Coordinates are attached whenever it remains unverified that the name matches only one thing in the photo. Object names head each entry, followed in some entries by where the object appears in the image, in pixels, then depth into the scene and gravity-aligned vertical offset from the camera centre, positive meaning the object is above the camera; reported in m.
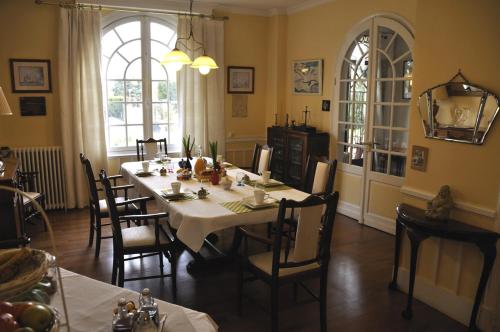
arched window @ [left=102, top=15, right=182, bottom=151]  5.55 +0.49
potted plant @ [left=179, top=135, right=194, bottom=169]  4.07 -0.48
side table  2.57 -0.79
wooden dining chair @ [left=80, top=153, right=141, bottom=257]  3.43 -0.90
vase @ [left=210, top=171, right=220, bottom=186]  3.68 -0.57
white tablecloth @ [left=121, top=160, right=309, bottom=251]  2.74 -0.68
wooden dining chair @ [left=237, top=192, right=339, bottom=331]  2.42 -0.88
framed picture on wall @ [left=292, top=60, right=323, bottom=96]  5.59 +0.57
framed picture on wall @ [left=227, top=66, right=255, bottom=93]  6.26 +0.58
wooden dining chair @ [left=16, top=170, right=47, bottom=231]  4.43 -0.89
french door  4.38 +0.01
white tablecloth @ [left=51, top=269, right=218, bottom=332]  1.37 -0.70
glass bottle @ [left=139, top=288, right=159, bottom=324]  1.34 -0.65
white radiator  5.05 -0.70
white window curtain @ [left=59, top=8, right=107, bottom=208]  5.06 +0.26
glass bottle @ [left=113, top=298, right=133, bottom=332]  1.29 -0.67
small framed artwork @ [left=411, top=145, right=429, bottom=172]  3.05 -0.31
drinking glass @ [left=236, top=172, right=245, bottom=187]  3.70 -0.60
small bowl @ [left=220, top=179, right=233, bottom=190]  3.51 -0.60
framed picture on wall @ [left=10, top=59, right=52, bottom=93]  4.98 +0.49
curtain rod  4.98 +1.40
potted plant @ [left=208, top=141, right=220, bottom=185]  3.68 -0.50
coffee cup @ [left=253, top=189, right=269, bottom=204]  2.99 -0.59
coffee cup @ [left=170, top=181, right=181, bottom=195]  3.23 -0.57
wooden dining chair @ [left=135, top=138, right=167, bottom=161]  5.04 -0.41
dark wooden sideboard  5.39 -0.46
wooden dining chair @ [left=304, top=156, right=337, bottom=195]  3.47 -0.53
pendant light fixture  3.67 +0.51
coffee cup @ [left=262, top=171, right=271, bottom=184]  3.70 -0.55
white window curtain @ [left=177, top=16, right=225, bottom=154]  5.80 +0.38
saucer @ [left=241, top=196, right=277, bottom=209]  2.95 -0.65
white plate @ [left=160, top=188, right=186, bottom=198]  3.18 -0.63
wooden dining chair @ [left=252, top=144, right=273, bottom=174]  4.47 -0.49
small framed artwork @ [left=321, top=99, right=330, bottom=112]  5.48 +0.16
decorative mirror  2.61 +0.05
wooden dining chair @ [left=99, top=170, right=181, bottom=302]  2.92 -0.95
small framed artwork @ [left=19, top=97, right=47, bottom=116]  5.07 +0.11
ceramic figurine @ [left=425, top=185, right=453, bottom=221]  2.79 -0.61
